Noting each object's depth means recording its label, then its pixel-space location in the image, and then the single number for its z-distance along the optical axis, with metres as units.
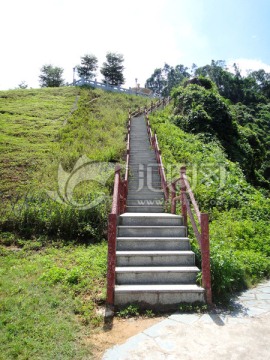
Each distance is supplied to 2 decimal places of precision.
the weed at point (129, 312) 4.55
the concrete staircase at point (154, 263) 4.77
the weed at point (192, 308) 4.60
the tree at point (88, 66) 44.84
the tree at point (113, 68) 44.16
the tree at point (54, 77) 43.35
